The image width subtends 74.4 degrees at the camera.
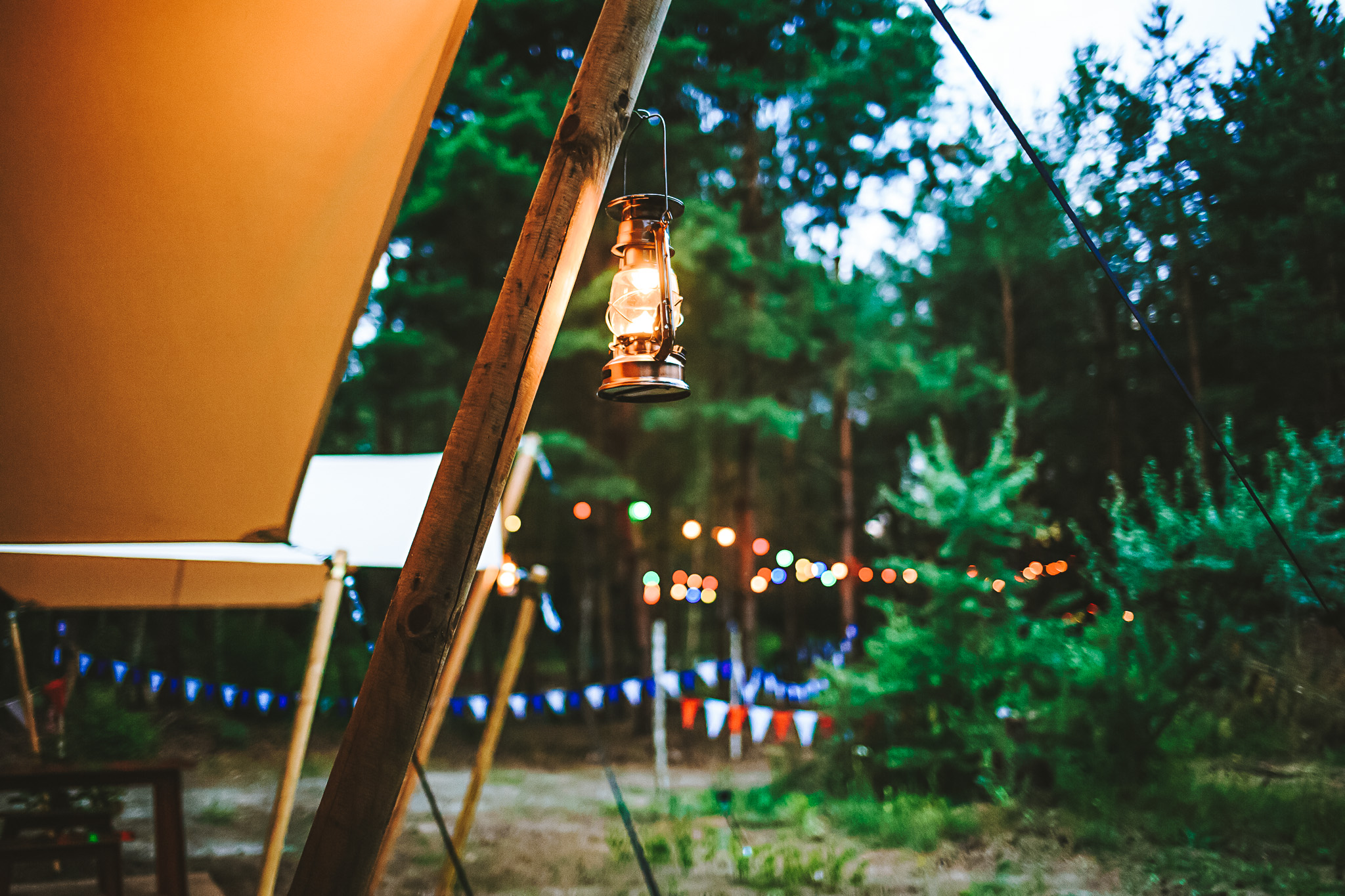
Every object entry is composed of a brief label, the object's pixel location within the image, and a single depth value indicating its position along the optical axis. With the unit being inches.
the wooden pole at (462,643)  161.0
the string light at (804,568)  514.0
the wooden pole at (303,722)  123.8
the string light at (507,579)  165.8
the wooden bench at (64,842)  148.1
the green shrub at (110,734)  277.0
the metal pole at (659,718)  331.3
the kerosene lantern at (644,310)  68.7
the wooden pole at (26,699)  172.6
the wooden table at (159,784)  164.1
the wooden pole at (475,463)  57.0
